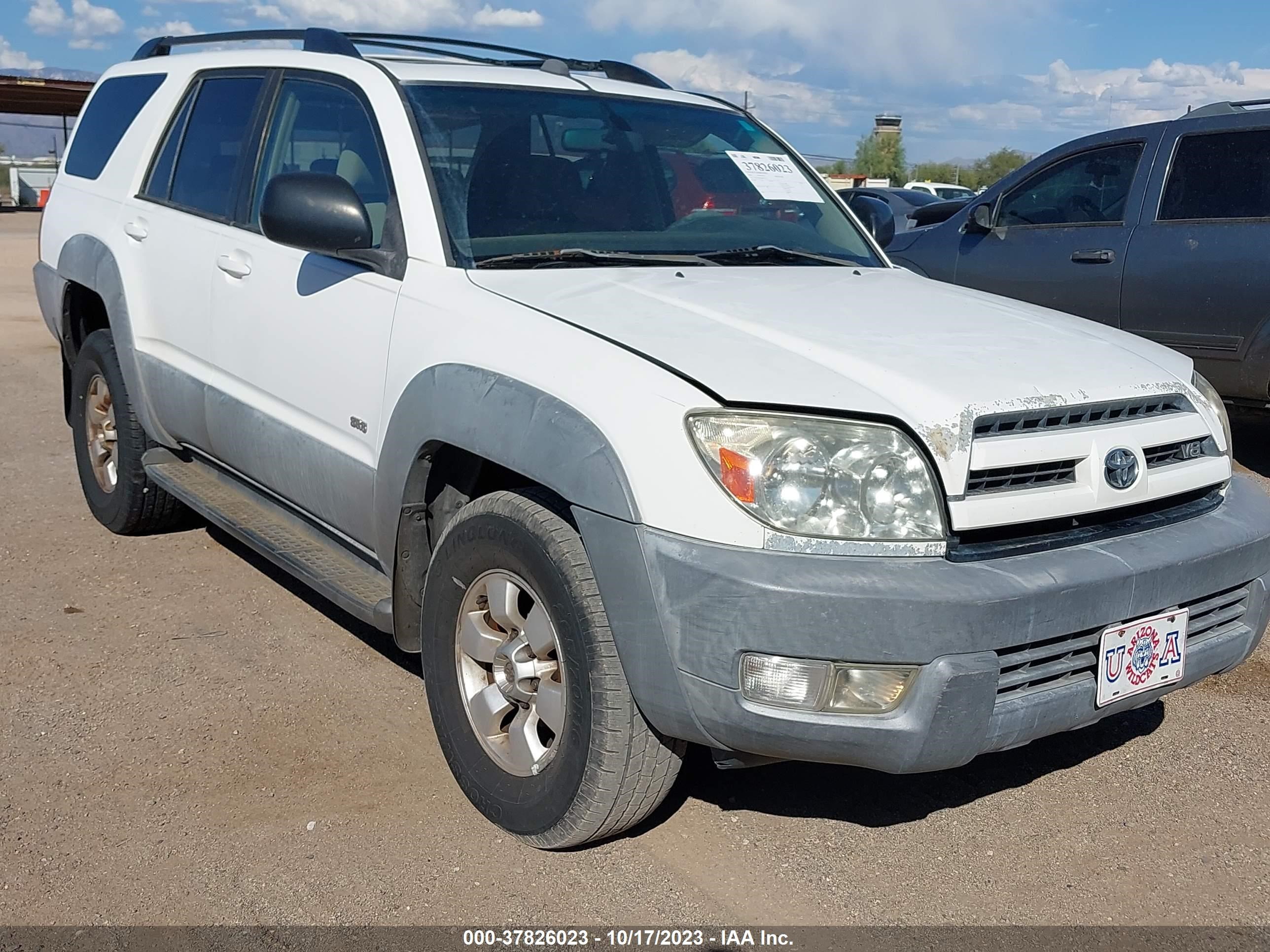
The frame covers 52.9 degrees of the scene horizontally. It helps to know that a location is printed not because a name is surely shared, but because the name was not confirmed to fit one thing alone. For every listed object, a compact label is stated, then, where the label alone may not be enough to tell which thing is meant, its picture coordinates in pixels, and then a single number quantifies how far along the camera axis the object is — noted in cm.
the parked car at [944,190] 2770
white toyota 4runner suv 255
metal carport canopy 3206
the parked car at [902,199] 1674
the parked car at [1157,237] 644
